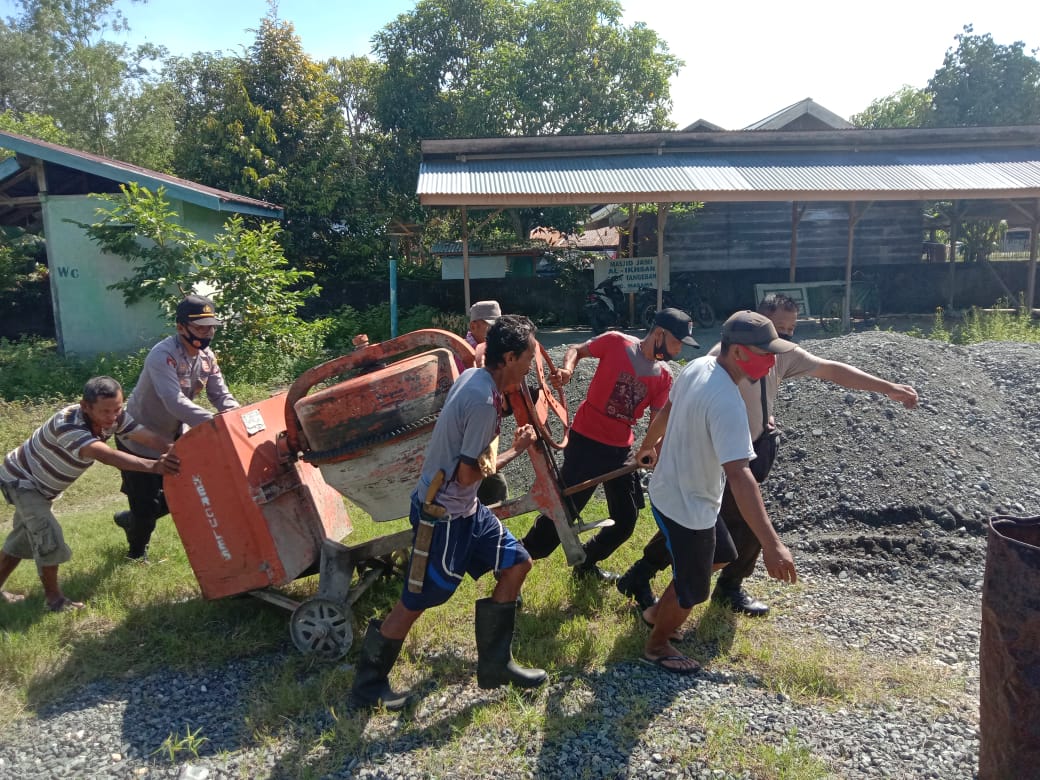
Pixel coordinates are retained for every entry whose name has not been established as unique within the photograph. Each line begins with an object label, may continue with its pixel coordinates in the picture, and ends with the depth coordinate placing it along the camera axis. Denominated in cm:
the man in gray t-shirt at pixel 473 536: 290
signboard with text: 1505
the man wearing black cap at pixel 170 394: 435
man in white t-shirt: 299
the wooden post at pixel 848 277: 1360
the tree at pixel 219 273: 1083
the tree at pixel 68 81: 2741
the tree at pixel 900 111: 2788
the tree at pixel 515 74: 1889
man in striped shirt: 392
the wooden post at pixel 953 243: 1655
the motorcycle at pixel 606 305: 1500
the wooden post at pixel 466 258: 1283
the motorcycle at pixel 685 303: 1503
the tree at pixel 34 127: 1906
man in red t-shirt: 415
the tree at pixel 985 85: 2630
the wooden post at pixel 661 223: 1323
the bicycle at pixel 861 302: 1571
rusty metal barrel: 222
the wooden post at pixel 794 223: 1561
